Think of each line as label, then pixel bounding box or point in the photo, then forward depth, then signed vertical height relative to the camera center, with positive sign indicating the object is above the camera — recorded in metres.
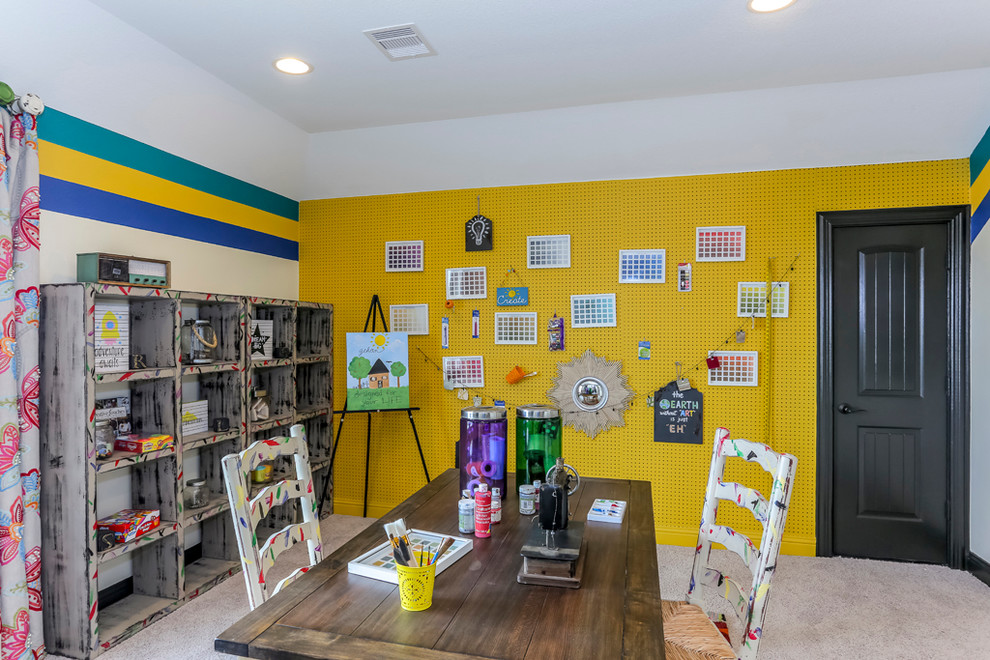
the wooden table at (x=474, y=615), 1.24 -0.66
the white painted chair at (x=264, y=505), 1.73 -0.56
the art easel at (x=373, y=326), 4.38 +0.02
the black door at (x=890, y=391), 3.68 -0.40
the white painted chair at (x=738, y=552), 1.74 -0.74
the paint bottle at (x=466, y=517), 1.92 -0.61
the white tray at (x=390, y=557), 1.58 -0.65
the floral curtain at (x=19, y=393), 2.42 -0.27
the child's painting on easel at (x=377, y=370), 4.09 -0.28
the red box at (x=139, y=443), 2.85 -0.55
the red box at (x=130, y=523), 2.79 -0.93
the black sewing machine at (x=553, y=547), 1.53 -0.58
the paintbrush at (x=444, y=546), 1.67 -0.64
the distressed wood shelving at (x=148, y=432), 2.58 -0.58
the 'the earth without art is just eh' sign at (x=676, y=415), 3.97 -0.58
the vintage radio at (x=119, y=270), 2.73 +0.29
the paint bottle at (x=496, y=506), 2.00 -0.60
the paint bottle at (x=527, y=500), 2.11 -0.61
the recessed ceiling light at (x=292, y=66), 3.08 +1.39
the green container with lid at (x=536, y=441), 2.18 -0.42
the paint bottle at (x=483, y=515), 1.89 -0.59
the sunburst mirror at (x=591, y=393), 4.07 -0.45
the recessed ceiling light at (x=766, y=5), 2.53 +1.39
